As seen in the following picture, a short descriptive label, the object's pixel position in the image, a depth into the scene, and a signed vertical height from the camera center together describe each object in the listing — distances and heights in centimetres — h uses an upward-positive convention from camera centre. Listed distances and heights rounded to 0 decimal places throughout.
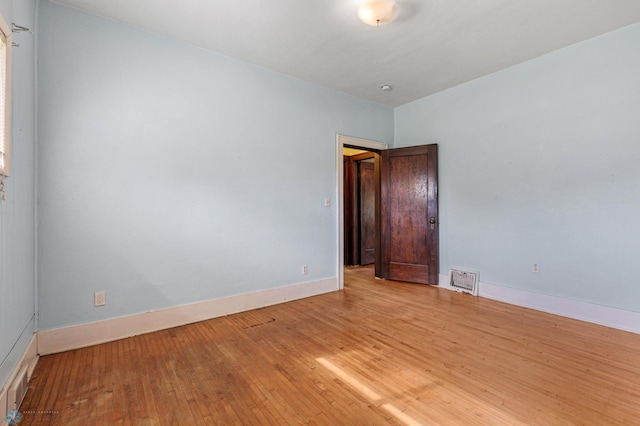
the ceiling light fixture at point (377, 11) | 228 +165
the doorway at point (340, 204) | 418 +13
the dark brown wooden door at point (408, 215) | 433 -3
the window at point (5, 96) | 151 +65
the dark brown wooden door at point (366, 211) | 607 +4
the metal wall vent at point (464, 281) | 388 -96
